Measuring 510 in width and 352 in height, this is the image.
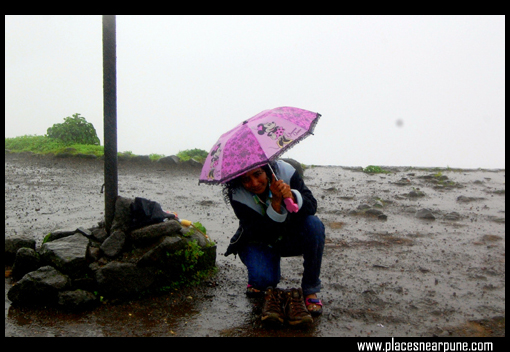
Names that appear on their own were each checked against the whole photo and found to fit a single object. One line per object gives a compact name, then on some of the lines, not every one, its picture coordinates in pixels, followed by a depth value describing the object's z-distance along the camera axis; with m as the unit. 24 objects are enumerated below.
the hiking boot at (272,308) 3.65
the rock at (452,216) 7.46
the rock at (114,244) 4.42
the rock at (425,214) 7.47
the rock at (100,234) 4.71
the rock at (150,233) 4.49
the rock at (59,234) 4.77
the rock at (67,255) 4.21
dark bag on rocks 4.60
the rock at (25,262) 4.45
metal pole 4.57
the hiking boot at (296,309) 3.66
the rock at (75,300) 3.97
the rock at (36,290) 4.01
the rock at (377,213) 7.49
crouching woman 3.89
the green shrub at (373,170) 12.60
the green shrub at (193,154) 12.23
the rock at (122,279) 4.18
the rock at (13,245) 4.88
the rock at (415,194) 9.41
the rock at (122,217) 4.61
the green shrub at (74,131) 13.27
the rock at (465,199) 8.95
